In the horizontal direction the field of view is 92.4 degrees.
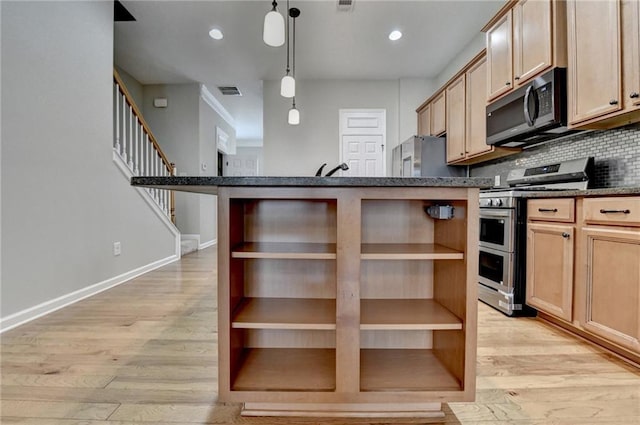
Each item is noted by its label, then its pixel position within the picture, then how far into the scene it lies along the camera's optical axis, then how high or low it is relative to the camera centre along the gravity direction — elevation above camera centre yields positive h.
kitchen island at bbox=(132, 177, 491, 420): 1.05 -0.35
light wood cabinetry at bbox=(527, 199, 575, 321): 1.85 -0.30
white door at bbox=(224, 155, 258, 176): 7.96 +1.33
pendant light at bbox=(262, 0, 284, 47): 1.92 +1.16
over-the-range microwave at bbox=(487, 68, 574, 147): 2.07 +0.73
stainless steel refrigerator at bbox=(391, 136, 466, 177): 3.94 +0.67
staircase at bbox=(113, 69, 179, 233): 3.29 +0.70
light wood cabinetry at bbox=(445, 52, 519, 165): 3.07 +1.02
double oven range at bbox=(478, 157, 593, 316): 2.22 -0.19
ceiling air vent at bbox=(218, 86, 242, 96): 5.33 +2.15
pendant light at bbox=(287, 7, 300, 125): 3.14 +2.03
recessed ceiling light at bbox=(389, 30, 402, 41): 3.57 +2.07
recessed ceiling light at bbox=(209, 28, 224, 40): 3.53 +2.07
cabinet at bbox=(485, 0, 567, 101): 2.06 +1.26
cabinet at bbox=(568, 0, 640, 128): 1.63 +0.85
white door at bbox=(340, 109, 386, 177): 4.91 +1.13
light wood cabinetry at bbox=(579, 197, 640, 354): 1.49 -0.31
